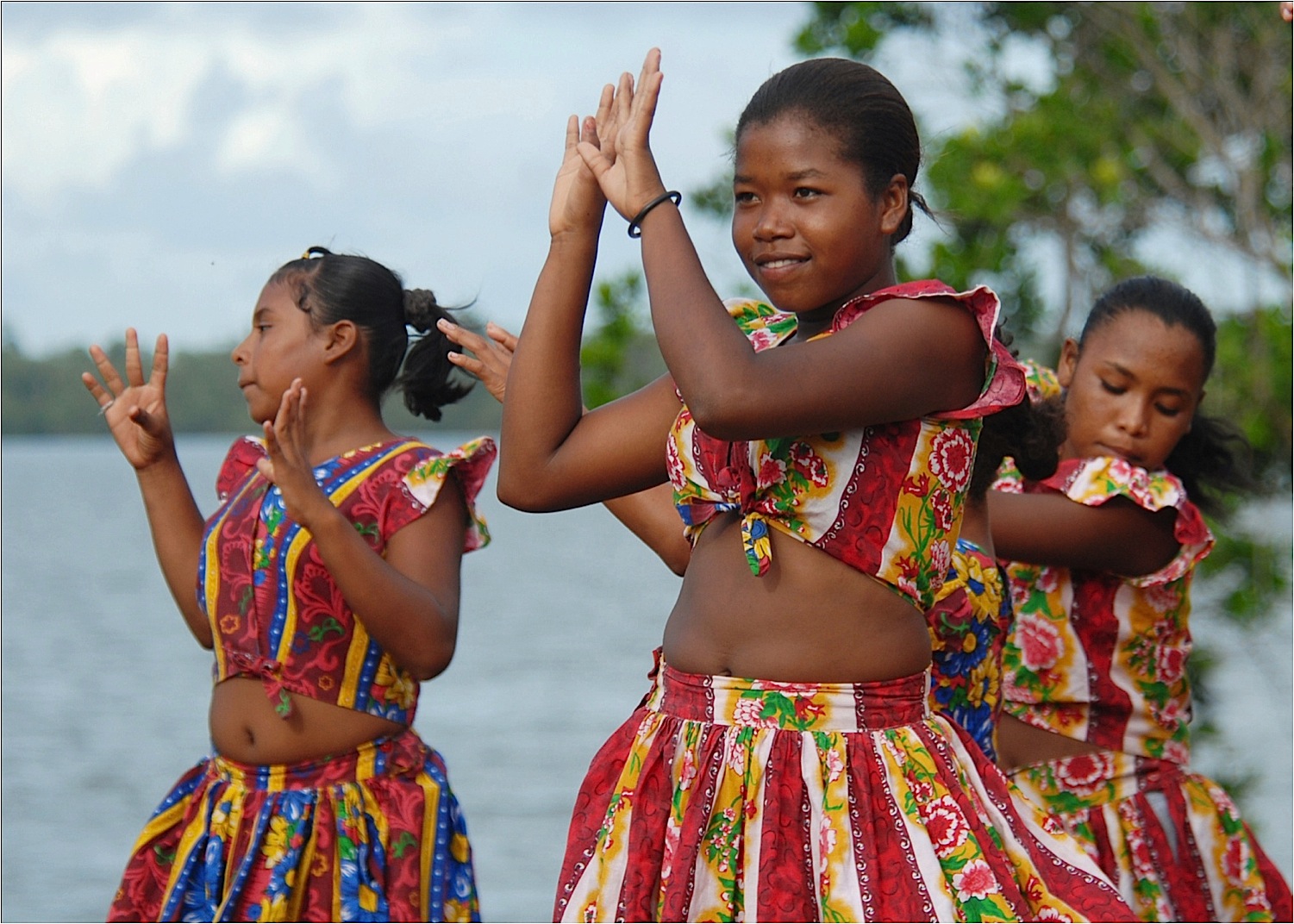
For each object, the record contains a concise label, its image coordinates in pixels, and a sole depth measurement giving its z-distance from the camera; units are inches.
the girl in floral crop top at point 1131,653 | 285.7
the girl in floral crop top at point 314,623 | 266.5
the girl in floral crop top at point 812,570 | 185.5
